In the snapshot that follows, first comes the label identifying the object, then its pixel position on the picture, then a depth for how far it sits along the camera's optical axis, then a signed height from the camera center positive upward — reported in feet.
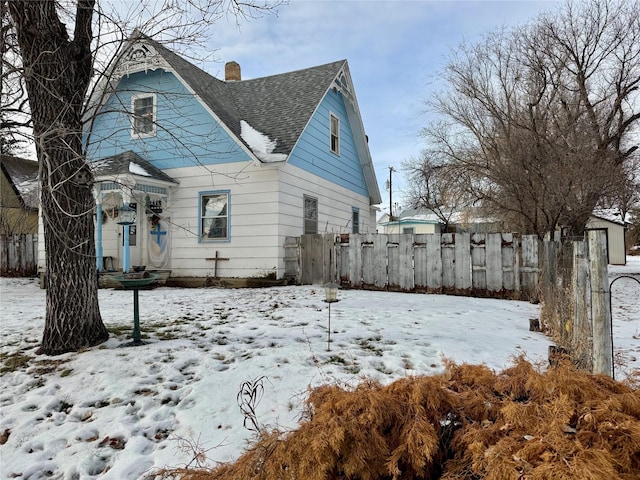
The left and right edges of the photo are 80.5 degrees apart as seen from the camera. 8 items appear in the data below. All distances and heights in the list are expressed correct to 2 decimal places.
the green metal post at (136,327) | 13.88 -2.71
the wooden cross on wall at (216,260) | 32.37 -0.61
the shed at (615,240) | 75.87 +1.85
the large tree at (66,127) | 12.94 +4.44
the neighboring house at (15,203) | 57.82 +7.97
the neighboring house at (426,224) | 61.26 +7.22
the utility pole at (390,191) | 124.72 +19.73
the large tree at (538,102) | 32.48 +17.45
